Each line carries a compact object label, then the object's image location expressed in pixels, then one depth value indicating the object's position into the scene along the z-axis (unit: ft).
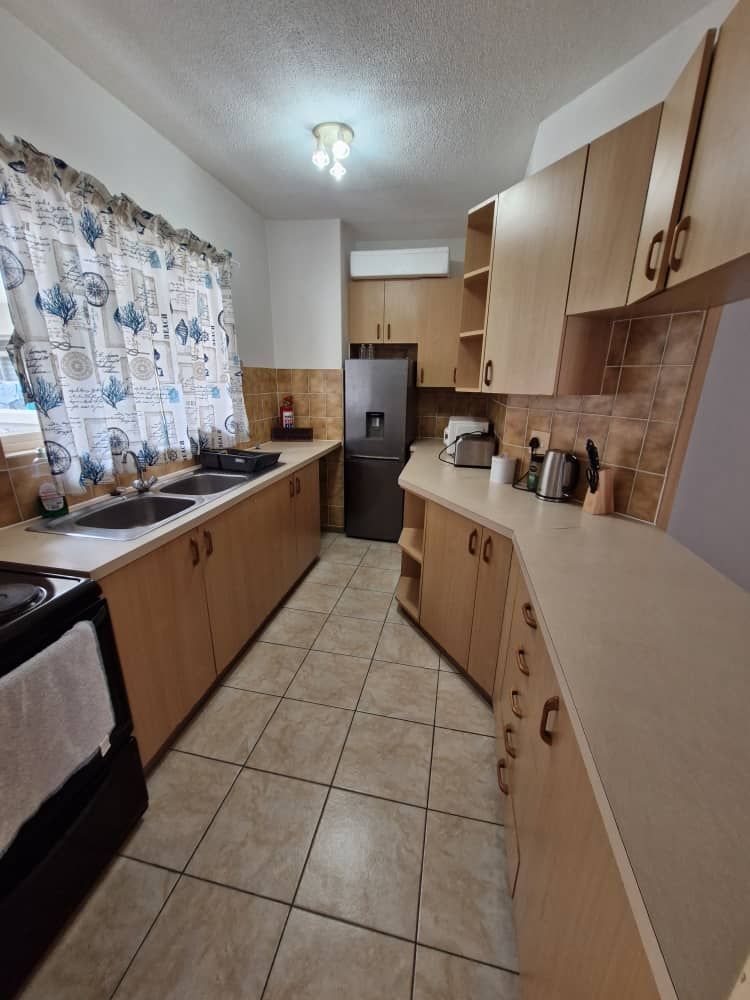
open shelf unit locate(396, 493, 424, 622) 7.20
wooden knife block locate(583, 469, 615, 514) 4.99
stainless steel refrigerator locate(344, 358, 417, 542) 9.57
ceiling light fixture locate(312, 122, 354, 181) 5.89
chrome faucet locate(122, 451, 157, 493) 5.71
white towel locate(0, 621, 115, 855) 2.61
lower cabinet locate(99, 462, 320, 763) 4.10
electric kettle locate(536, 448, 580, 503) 5.46
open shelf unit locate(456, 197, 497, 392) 6.20
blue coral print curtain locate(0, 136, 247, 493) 4.25
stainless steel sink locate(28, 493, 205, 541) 4.33
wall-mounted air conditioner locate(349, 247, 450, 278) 9.66
